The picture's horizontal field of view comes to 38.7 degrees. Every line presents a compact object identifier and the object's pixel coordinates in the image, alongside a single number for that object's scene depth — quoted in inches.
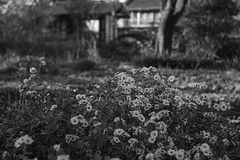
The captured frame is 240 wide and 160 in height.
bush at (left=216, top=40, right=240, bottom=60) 572.8
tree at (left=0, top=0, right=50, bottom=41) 609.3
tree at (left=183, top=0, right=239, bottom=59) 560.7
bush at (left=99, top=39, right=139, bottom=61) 552.0
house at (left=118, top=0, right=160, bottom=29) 1241.4
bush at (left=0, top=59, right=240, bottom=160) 90.5
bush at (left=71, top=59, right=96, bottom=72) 375.9
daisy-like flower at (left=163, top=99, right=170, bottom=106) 106.8
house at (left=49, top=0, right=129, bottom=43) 895.1
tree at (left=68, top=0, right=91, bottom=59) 868.0
